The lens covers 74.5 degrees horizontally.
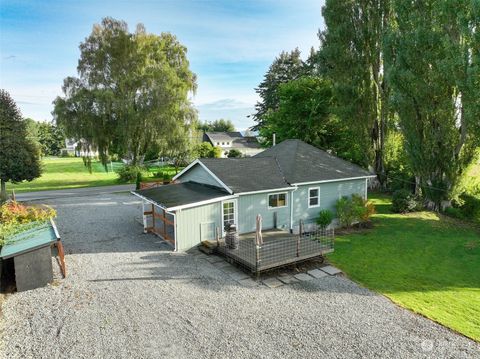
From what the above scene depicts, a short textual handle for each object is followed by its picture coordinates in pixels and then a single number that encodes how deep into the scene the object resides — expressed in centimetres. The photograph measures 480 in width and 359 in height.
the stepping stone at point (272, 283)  1136
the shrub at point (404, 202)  2212
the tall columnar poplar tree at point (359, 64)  2597
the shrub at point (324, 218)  1789
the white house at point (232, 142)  7100
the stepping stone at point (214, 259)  1335
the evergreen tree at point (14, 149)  2460
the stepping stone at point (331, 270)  1260
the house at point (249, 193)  1477
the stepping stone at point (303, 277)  1193
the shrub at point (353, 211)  1838
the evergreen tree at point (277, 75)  5684
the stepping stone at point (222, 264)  1288
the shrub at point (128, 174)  3647
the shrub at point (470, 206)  2303
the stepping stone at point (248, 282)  1133
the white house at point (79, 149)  3452
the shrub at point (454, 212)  2193
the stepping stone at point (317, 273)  1232
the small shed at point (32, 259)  1059
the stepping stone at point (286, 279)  1170
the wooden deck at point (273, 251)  1198
